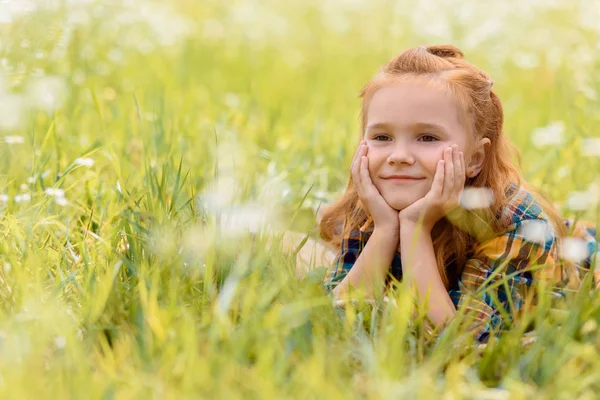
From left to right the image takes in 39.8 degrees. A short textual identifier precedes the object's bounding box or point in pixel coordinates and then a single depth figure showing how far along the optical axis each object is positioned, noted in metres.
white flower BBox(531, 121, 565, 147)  3.71
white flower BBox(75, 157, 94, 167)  2.66
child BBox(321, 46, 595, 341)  2.37
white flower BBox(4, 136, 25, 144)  2.78
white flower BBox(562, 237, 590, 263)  2.65
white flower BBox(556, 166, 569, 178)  3.54
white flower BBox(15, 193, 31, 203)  2.59
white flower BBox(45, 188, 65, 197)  2.54
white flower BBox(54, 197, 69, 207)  2.55
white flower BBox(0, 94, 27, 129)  2.89
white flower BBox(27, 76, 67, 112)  3.25
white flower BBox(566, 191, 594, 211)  2.34
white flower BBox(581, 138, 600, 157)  2.45
